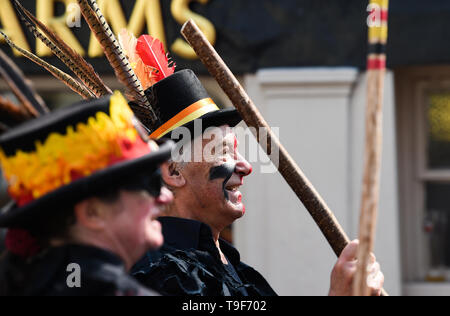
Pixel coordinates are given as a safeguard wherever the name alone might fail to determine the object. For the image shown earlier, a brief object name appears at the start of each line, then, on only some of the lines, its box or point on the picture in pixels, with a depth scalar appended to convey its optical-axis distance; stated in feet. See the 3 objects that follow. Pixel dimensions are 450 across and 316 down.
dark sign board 37.32
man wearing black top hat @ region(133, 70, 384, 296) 17.44
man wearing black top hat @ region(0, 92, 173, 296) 11.25
